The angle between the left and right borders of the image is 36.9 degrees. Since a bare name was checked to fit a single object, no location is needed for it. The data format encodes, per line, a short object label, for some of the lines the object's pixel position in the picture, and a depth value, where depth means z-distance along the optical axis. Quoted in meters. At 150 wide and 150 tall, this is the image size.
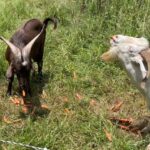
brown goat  2.66
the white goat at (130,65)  2.36
